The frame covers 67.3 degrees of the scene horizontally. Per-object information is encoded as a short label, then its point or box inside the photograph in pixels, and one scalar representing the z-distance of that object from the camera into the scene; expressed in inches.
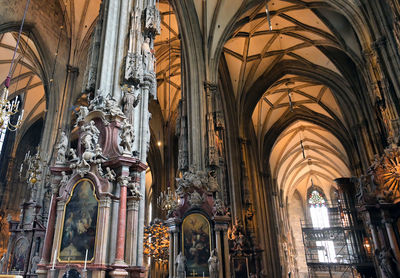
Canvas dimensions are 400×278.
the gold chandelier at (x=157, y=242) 576.4
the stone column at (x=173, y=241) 387.5
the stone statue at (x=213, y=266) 357.4
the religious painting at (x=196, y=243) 372.2
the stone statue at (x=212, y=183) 415.8
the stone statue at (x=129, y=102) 234.5
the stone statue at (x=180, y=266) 360.8
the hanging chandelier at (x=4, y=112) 260.8
